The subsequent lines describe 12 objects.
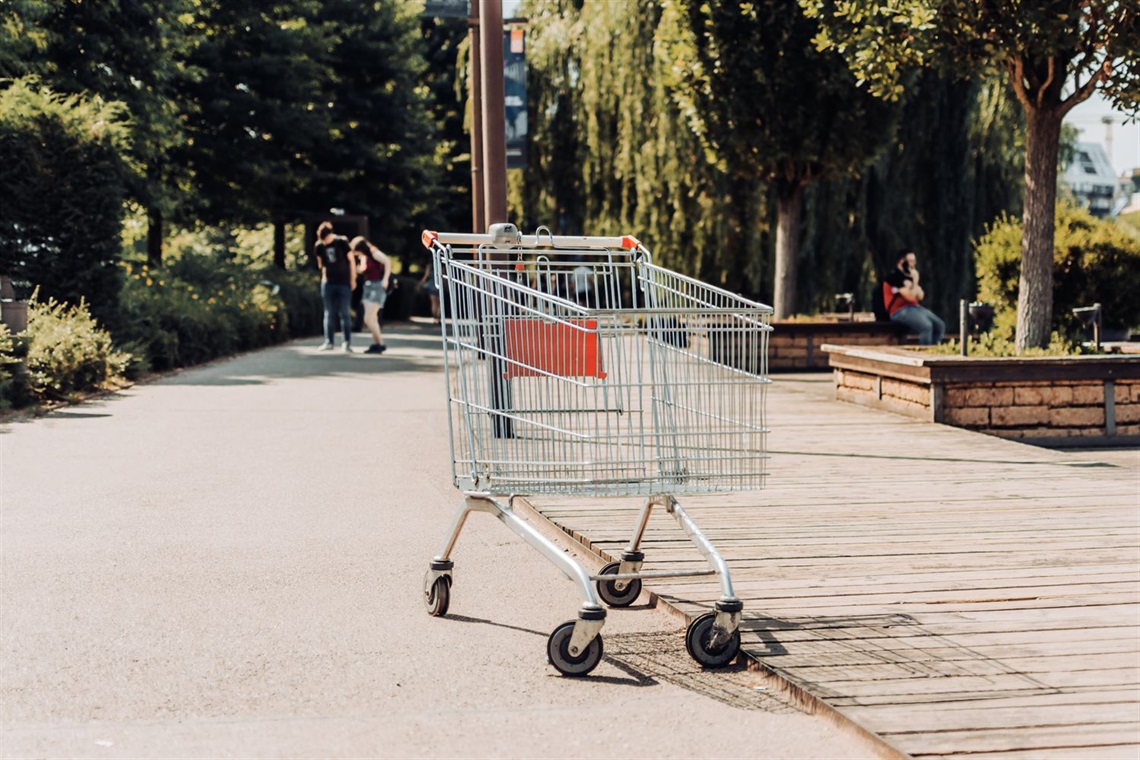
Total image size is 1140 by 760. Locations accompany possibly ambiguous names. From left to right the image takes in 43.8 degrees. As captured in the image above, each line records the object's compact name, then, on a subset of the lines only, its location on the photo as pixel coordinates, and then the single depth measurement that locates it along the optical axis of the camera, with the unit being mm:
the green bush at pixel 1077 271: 17516
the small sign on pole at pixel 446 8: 13516
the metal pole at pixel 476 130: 14570
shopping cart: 4797
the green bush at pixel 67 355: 13344
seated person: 16344
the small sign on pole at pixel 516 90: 16562
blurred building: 151250
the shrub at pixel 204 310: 17719
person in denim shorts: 21500
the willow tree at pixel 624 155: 22766
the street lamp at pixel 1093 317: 12648
